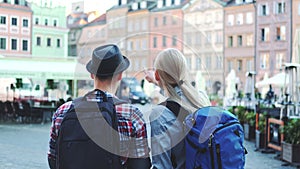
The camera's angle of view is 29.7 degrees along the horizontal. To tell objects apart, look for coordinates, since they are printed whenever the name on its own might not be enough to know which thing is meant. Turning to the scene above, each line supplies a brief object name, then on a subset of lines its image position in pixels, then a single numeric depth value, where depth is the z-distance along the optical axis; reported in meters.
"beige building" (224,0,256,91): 36.44
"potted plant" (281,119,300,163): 7.00
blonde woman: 1.98
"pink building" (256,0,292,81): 29.17
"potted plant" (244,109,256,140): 10.38
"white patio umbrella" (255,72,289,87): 18.44
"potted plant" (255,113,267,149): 8.87
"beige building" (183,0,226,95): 29.38
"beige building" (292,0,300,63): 12.46
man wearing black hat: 1.83
